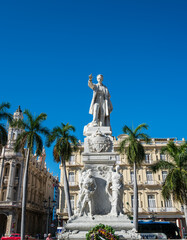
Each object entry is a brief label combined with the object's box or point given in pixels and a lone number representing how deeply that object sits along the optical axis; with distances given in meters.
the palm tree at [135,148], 21.66
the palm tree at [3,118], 18.27
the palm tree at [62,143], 23.08
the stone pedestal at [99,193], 5.84
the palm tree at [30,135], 20.20
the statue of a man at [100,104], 8.34
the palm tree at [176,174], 19.17
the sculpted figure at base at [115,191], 6.22
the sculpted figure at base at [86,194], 6.21
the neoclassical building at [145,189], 35.12
